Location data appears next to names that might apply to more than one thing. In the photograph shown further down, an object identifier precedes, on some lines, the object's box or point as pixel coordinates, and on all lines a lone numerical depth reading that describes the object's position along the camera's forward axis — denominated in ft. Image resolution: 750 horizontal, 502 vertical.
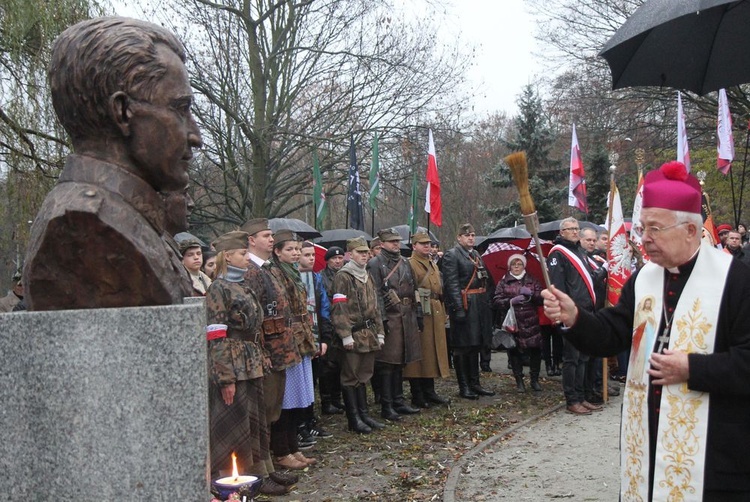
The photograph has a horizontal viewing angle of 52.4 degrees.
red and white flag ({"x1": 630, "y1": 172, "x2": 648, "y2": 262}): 26.17
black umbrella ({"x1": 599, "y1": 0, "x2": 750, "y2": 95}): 17.08
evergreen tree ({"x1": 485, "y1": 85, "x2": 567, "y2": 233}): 90.53
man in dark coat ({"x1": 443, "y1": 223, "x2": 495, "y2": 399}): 32.09
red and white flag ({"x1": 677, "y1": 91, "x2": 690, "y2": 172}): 35.35
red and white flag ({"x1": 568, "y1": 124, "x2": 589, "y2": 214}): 39.83
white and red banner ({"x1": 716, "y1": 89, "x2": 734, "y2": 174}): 37.98
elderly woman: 33.17
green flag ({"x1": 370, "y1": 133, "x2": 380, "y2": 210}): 45.44
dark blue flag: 45.14
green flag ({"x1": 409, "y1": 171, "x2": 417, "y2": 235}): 42.70
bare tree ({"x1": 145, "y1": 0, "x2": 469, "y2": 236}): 55.77
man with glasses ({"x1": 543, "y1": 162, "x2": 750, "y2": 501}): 10.15
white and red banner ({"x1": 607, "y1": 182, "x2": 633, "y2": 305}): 30.58
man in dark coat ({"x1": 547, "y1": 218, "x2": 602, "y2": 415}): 29.07
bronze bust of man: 8.93
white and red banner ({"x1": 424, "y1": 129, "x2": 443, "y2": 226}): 39.63
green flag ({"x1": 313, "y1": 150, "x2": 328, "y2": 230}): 46.60
